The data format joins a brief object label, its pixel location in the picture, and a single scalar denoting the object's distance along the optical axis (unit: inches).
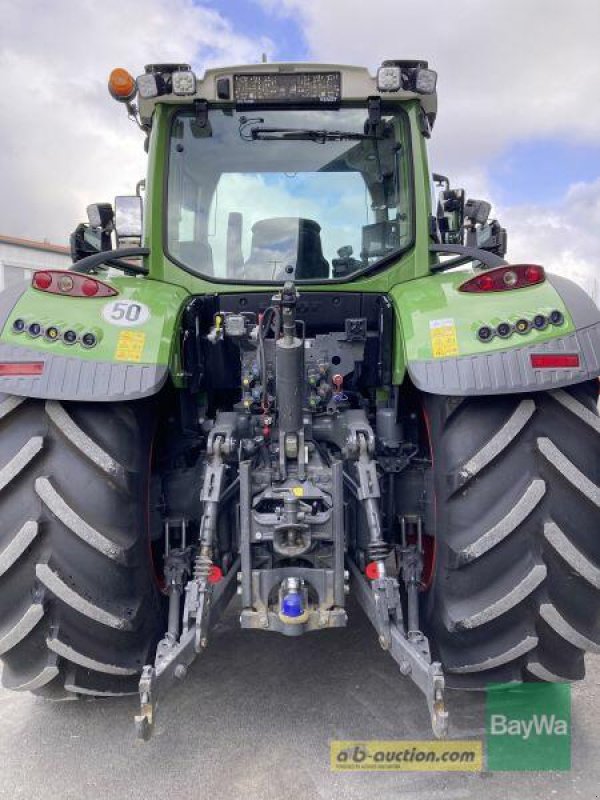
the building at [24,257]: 796.0
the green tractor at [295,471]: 85.0
